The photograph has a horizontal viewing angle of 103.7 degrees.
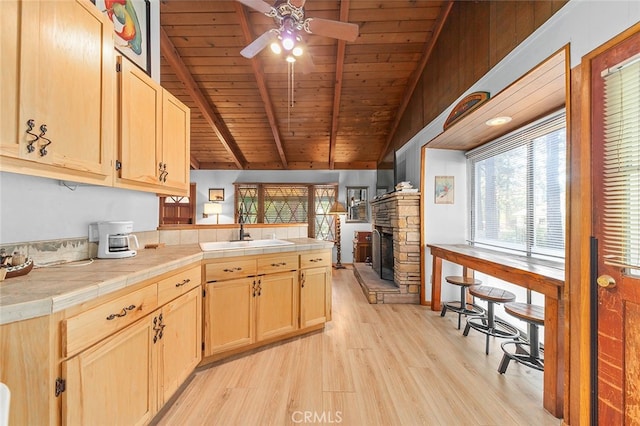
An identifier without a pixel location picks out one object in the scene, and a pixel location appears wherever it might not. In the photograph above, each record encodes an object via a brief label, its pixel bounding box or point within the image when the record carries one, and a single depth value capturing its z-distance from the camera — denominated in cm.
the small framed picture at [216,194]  636
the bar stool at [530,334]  179
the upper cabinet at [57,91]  97
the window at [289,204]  620
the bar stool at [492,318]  221
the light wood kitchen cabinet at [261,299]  197
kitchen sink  245
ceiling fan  191
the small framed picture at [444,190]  342
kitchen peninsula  85
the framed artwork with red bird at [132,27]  178
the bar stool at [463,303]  276
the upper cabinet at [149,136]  152
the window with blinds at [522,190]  216
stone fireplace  345
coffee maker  159
